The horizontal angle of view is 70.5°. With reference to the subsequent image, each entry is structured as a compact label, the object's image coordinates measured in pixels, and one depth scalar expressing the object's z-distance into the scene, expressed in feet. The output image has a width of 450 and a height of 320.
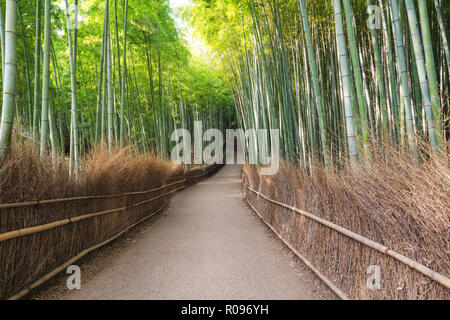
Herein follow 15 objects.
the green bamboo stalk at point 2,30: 9.90
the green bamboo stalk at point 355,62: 8.34
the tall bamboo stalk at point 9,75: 6.95
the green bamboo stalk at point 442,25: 9.35
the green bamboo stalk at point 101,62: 15.02
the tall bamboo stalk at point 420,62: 7.16
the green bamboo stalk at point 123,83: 16.87
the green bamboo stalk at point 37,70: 10.94
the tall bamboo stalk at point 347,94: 8.34
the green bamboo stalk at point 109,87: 15.46
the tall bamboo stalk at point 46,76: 9.41
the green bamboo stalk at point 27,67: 15.01
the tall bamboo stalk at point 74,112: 11.94
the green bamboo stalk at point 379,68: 9.73
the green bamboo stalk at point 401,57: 7.99
